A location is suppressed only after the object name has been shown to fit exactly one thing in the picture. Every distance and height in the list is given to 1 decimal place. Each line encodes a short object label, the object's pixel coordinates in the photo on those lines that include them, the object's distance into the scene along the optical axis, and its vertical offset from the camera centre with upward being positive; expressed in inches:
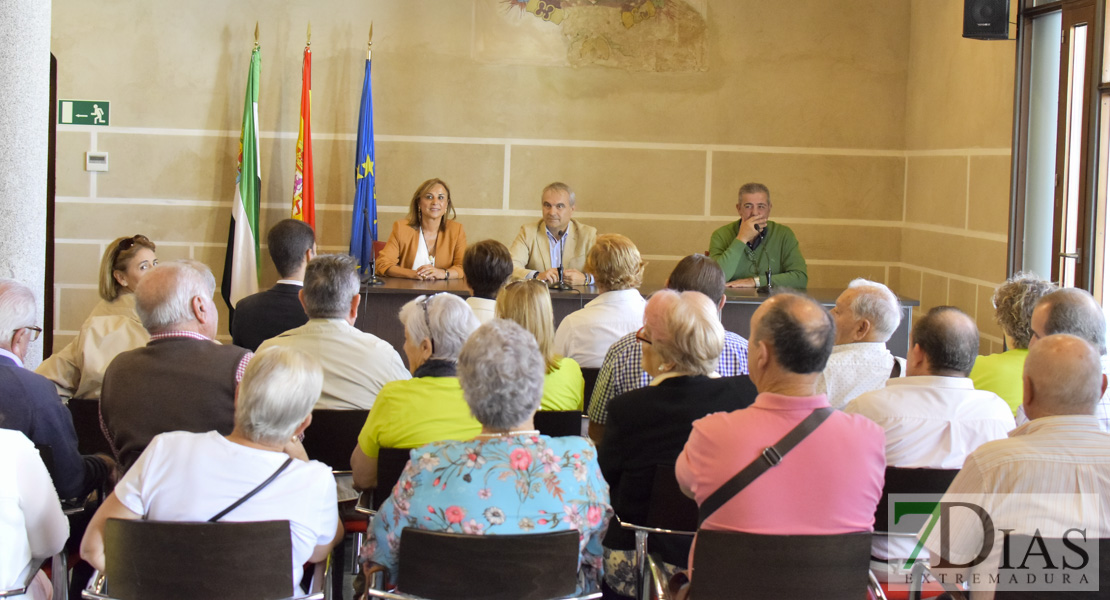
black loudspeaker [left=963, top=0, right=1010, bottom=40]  220.1 +51.4
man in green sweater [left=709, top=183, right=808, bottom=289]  245.6 +1.1
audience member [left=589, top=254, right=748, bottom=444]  123.7 -15.0
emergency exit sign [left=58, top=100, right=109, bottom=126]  265.0 +31.0
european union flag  263.0 +12.2
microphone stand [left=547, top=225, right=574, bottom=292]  216.9 -8.6
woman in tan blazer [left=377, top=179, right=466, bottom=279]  243.1 +1.3
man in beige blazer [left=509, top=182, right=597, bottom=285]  244.7 +1.3
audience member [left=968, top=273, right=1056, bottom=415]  126.0 -10.0
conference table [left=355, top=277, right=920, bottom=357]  212.4 -12.5
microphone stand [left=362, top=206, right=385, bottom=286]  218.0 -8.3
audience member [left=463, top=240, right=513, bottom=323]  165.3 -3.6
